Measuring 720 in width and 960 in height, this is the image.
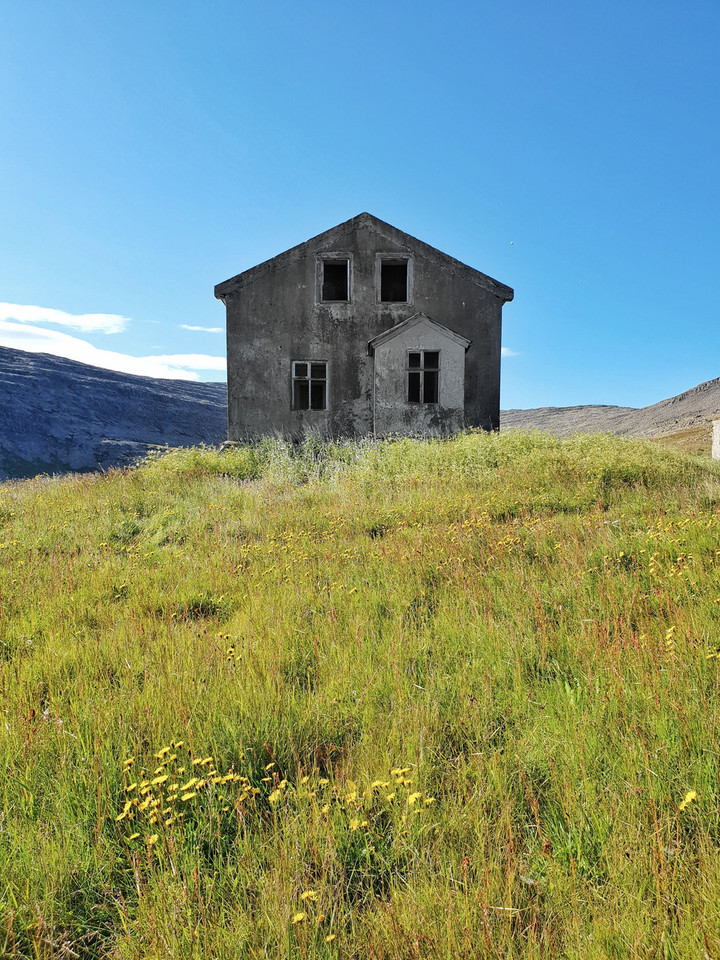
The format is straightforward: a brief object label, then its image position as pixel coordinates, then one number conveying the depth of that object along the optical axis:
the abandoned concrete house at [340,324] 17.25
